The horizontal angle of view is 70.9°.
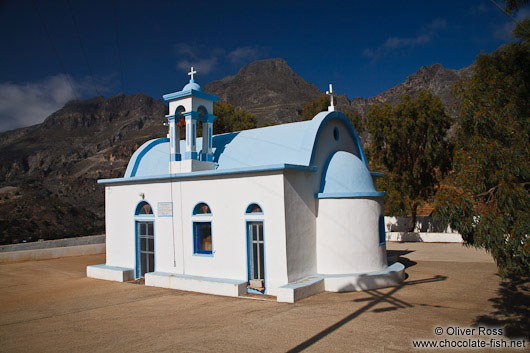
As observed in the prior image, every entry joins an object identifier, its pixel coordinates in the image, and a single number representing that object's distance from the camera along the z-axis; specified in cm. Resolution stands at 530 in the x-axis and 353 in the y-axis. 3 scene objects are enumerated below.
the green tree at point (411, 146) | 2197
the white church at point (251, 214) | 974
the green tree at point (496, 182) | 475
